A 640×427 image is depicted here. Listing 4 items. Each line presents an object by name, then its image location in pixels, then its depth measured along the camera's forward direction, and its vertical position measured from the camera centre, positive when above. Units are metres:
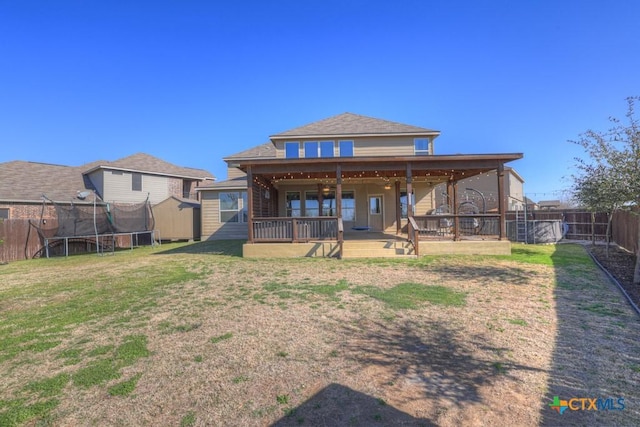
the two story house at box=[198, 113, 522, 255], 14.48 +1.80
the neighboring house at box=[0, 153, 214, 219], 16.38 +2.72
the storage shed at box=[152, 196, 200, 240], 18.73 +0.17
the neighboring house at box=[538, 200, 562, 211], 43.47 +2.01
